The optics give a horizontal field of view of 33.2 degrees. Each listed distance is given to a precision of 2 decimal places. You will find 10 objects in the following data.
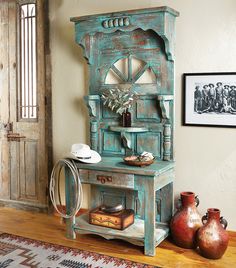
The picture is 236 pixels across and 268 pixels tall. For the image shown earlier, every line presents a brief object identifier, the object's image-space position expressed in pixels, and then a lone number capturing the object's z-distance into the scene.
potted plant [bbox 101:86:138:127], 3.96
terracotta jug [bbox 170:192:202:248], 3.63
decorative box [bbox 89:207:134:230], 3.76
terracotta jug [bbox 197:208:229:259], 3.39
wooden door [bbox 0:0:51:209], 4.72
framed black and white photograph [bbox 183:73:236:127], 3.70
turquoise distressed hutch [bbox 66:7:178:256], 3.60
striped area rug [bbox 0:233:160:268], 3.33
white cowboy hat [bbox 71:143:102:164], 3.78
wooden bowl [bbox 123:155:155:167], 3.57
